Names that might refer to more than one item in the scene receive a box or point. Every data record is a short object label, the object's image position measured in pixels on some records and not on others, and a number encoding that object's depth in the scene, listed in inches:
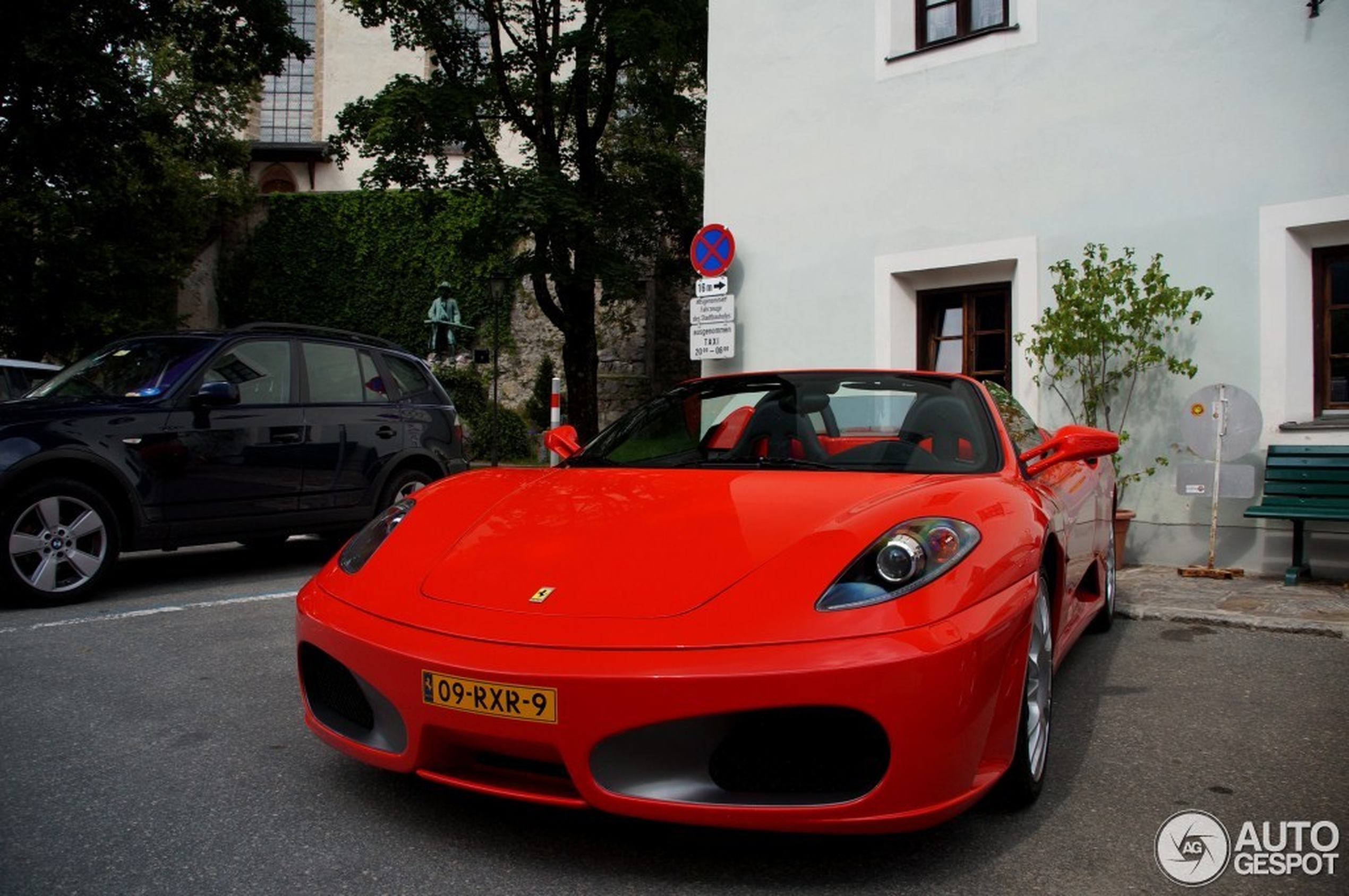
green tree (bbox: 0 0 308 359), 511.2
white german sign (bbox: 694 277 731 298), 368.8
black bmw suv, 218.7
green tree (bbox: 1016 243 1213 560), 292.7
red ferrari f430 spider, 82.8
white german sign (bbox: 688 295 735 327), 370.0
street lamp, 757.3
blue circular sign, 379.9
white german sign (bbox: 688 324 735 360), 372.5
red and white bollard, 706.8
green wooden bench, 258.5
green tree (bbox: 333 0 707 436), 614.9
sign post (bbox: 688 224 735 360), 370.6
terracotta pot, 286.5
